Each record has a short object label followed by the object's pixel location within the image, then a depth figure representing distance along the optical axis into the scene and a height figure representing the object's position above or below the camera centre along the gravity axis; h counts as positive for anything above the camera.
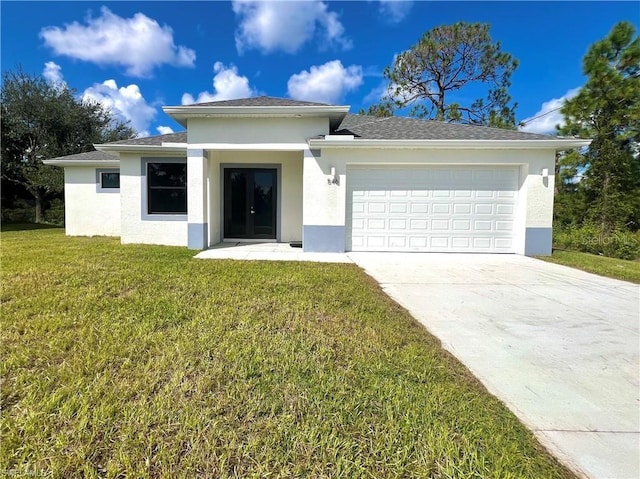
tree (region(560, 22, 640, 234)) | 13.37 +4.12
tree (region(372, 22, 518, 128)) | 18.95 +9.06
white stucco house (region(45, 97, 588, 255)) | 9.20 +1.21
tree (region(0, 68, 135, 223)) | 18.72 +5.19
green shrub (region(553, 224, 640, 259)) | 11.41 -0.67
